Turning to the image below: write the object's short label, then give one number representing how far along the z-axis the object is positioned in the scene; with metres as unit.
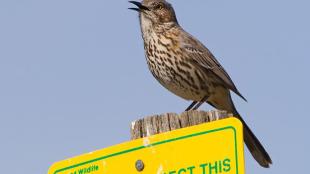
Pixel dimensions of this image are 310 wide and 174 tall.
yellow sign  6.86
